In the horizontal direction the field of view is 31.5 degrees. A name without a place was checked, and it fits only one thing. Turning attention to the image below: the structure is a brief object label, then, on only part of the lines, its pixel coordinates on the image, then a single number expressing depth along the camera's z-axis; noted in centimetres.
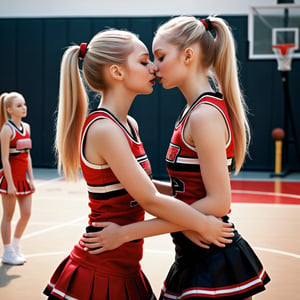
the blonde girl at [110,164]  196
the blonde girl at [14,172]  453
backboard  1002
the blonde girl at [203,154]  197
